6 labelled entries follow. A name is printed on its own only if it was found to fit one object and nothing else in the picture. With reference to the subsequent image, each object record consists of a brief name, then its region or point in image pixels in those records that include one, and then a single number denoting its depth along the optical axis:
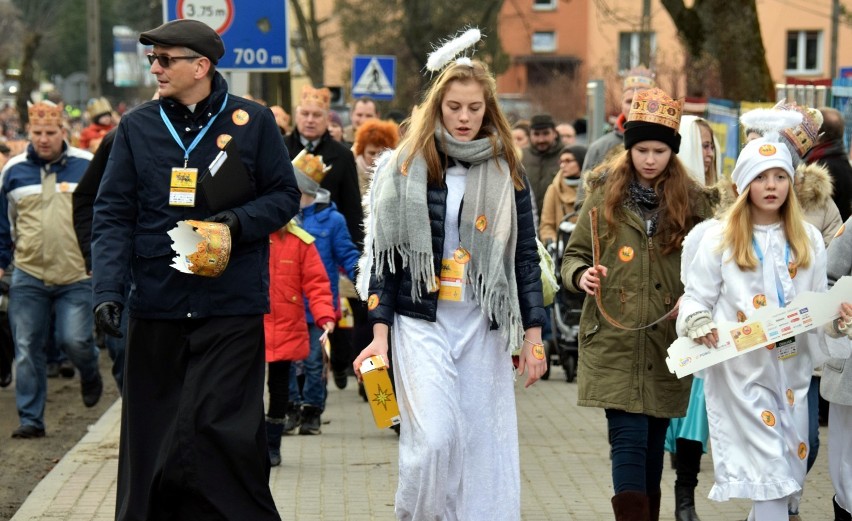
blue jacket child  14.23
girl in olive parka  9.95
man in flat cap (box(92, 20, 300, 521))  8.98
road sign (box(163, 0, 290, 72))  17.37
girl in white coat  9.32
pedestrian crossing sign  33.63
